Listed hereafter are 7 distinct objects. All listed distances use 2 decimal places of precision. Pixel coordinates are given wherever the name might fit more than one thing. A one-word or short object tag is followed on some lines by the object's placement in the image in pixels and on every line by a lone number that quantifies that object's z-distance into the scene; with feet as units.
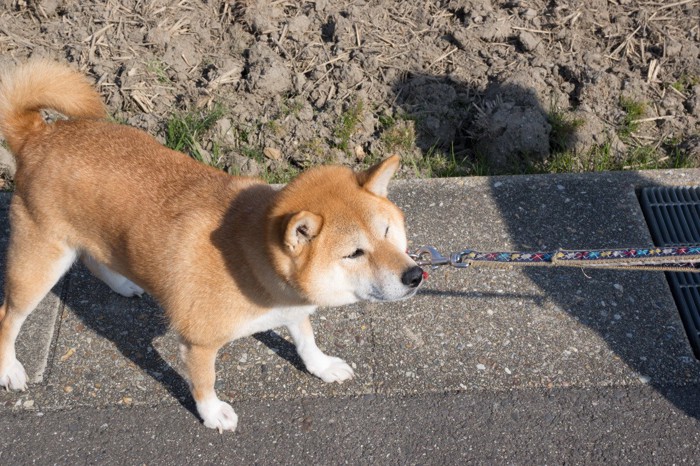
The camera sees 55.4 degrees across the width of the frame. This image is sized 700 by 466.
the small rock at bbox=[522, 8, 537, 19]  16.63
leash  9.21
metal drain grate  12.01
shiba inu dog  8.81
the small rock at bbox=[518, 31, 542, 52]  16.15
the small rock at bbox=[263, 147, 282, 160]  14.90
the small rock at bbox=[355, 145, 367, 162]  15.07
